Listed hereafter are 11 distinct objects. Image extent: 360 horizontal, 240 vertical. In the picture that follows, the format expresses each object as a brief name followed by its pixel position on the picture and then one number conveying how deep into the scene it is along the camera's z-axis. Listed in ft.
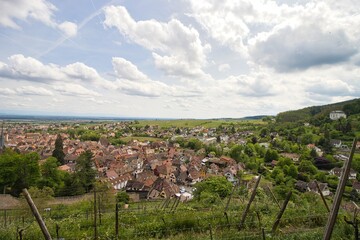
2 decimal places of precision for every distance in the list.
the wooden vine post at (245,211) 21.48
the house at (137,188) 115.34
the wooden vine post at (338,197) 12.56
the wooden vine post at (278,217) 19.86
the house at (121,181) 120.73
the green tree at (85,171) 98.05
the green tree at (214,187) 74.95
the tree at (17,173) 85.30
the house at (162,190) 104.47
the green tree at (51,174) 90.99
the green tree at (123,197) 78.28
